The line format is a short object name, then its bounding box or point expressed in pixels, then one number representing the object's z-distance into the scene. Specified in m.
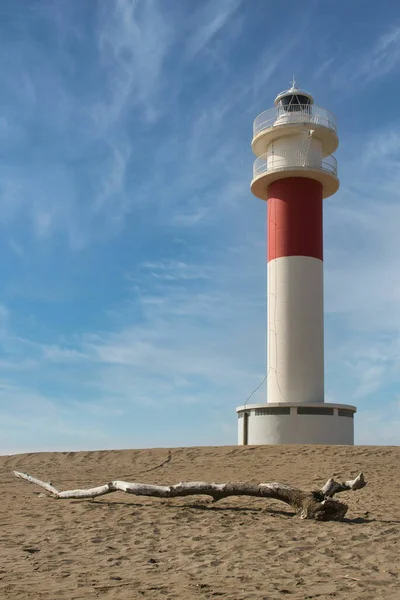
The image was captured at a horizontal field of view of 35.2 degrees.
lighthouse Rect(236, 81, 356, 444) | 20.03
